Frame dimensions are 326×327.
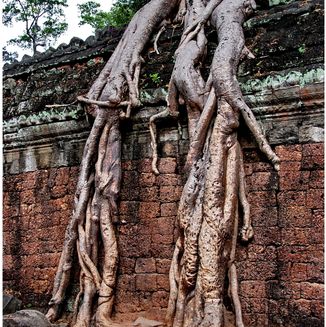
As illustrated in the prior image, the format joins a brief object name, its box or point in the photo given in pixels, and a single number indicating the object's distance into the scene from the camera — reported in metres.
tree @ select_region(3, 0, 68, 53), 15.58
